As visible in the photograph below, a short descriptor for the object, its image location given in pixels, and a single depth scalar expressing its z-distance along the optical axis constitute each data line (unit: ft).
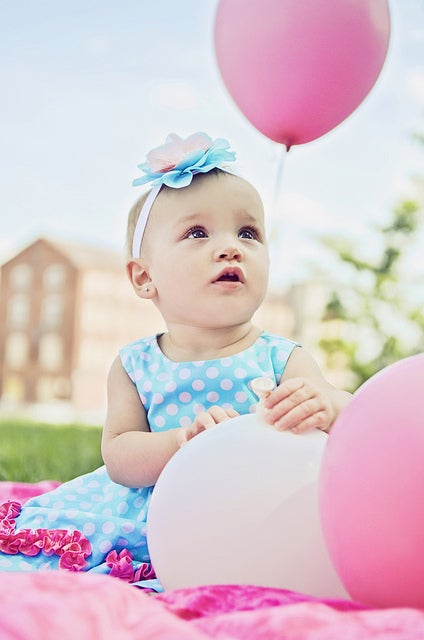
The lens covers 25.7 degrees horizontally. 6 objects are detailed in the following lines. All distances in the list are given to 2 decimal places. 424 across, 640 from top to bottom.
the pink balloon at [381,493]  4.23
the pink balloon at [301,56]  9.13
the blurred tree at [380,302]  49.78
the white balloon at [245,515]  4.96
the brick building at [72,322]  62.80
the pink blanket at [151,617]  3.69
